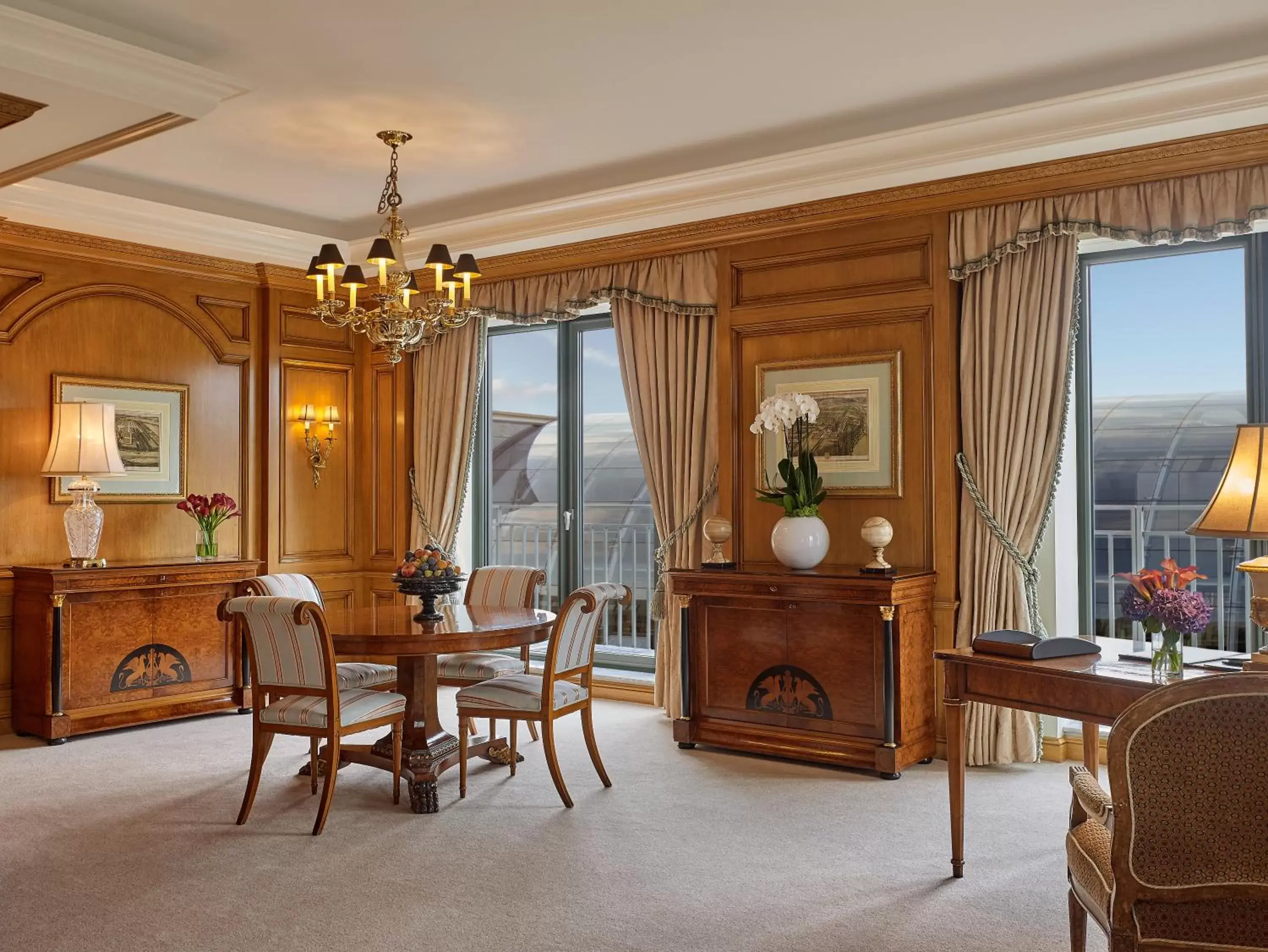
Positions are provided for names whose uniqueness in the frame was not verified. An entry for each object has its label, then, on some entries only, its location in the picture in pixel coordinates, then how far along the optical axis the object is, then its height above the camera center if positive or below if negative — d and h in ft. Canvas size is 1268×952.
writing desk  9.82 -1.84
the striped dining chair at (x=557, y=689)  14.35 -2.59
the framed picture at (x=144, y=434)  20.16 +1.31
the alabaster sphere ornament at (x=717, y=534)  17.88 -0.58
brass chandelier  14.69 +3.05
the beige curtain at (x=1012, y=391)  15.98 +1.63
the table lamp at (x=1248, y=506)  9.14 -0.07
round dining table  13.71 -1.92
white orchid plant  17.20 +0.50
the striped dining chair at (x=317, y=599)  16.01 -1.57
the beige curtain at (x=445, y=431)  23.03 +1.49
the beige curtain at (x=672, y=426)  19.63 +1.36
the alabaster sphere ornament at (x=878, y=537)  16.38 -0.59
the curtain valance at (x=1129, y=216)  14.60 +4.07
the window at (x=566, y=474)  22.31 +0.55
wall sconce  23.67 +1.30
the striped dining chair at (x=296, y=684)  13.15 -2.31
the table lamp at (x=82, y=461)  18.66 +0.69
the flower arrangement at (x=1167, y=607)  9.46 -0.98
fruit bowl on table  15.10 -1.09
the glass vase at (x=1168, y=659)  9.75 -1.48
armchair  6.98 -2.12
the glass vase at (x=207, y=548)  20.63 -0.92
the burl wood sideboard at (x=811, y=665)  15.87 -2.58
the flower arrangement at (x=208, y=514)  20.52 -0.26
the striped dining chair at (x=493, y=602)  17.01 -1.74
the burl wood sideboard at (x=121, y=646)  18.19 -2.60
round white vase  16.97 -0.69
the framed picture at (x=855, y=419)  17.51 +1.32
